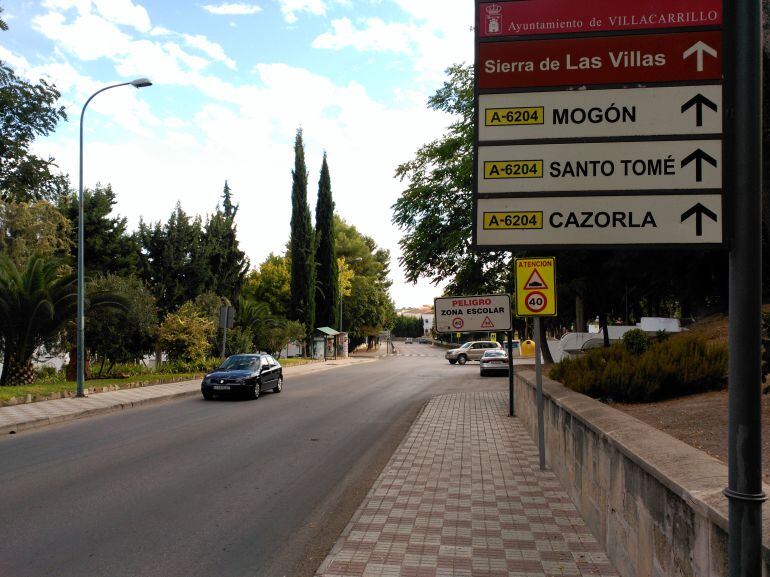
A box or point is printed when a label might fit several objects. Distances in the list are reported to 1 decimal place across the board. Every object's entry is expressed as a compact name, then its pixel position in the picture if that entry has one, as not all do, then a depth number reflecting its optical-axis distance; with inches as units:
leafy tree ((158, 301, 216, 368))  1008.9
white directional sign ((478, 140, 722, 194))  108.2
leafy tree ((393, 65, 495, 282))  922.1
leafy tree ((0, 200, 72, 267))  947.3
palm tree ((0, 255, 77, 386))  741.3
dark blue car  701.9
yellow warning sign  343.9
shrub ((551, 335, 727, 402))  348.2
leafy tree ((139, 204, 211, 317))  1259.2
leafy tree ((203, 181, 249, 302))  1366.9
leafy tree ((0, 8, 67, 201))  837.2
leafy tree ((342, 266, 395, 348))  2544.3
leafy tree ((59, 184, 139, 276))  1448.1
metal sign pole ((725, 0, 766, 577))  87.9
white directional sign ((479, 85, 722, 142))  109.7
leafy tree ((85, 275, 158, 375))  850.8
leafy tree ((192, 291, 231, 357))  1104.8
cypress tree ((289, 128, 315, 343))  1980.8
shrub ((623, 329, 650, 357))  436.8
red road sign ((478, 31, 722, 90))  111.0
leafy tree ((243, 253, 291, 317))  2206.0
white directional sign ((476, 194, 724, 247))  106.1
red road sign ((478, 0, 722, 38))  111.5
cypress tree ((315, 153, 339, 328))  2198.6
